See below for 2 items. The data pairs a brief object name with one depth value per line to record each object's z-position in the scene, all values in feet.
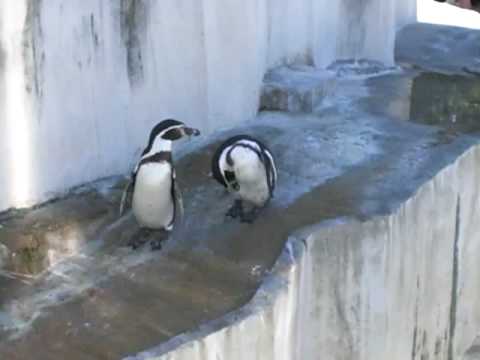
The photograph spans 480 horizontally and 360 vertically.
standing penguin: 25.05
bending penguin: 26.00
